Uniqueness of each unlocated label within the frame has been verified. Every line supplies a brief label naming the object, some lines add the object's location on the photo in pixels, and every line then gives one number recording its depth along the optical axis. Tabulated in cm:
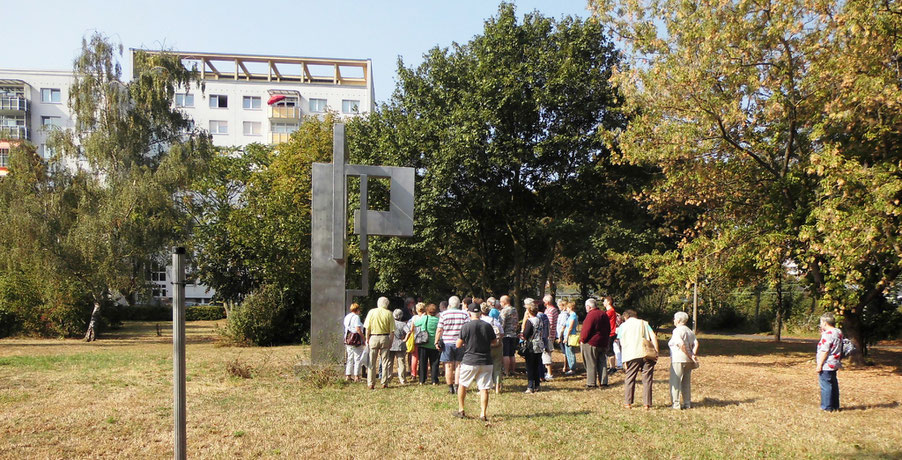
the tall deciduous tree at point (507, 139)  2245
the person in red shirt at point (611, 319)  1368
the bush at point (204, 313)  5000
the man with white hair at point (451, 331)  1185
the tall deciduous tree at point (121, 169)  2722
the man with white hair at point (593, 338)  1258
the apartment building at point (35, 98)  5878
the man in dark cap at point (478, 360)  957
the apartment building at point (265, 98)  5964
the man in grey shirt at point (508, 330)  1300
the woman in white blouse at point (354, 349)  1321
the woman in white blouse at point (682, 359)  1065
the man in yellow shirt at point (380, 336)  1285
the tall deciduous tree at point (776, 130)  1378
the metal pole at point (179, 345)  543
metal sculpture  1410
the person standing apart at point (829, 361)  1034
